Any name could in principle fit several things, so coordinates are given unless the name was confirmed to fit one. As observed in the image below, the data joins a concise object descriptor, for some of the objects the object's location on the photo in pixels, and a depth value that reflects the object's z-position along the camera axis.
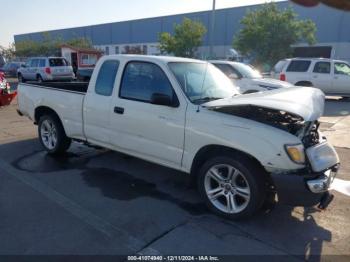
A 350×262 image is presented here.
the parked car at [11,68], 31.58
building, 36.31
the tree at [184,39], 31.45
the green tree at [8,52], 59.94
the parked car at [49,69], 20.73
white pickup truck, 3.37
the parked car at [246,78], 10.70
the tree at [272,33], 25.03
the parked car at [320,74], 14.75
